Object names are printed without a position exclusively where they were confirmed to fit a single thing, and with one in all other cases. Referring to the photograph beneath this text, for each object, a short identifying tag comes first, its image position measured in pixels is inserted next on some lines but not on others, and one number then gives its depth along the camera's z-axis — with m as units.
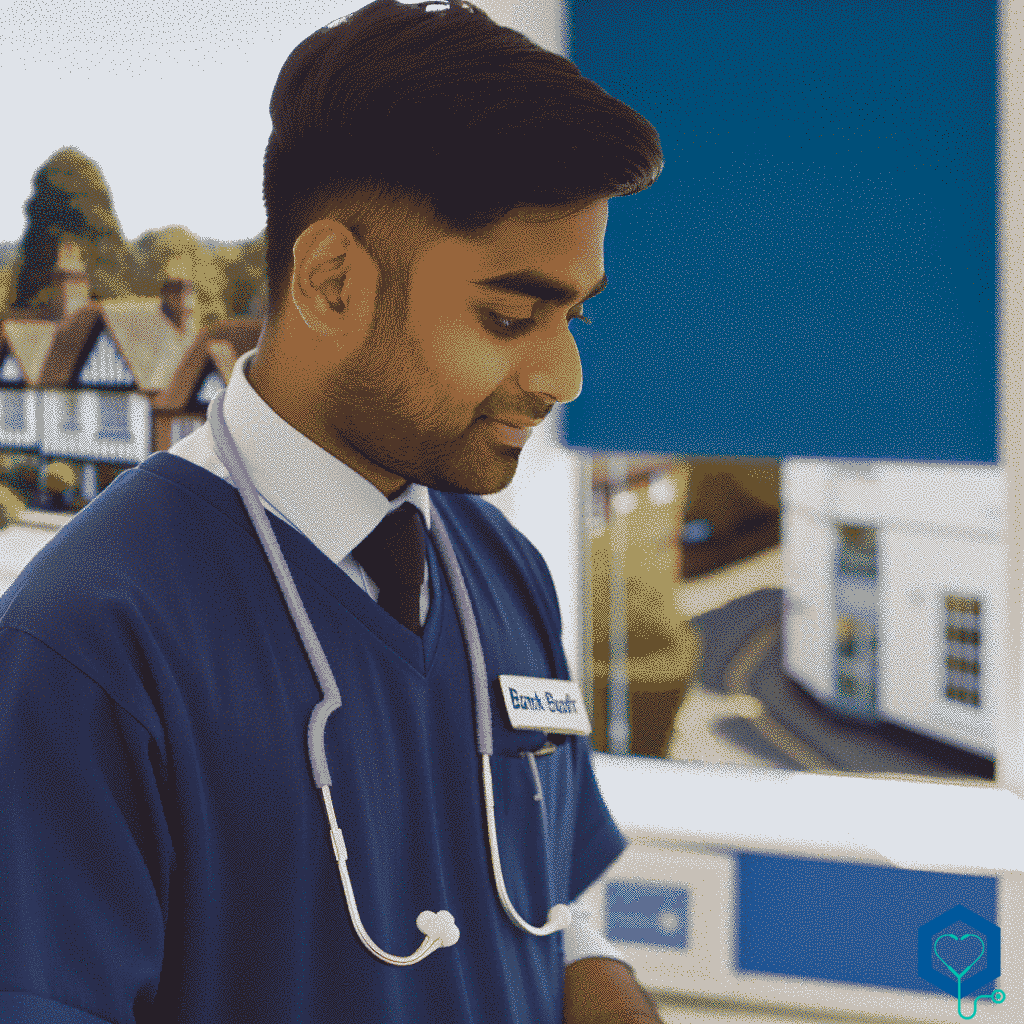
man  0.62
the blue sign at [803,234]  2.31
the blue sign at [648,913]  2.46
